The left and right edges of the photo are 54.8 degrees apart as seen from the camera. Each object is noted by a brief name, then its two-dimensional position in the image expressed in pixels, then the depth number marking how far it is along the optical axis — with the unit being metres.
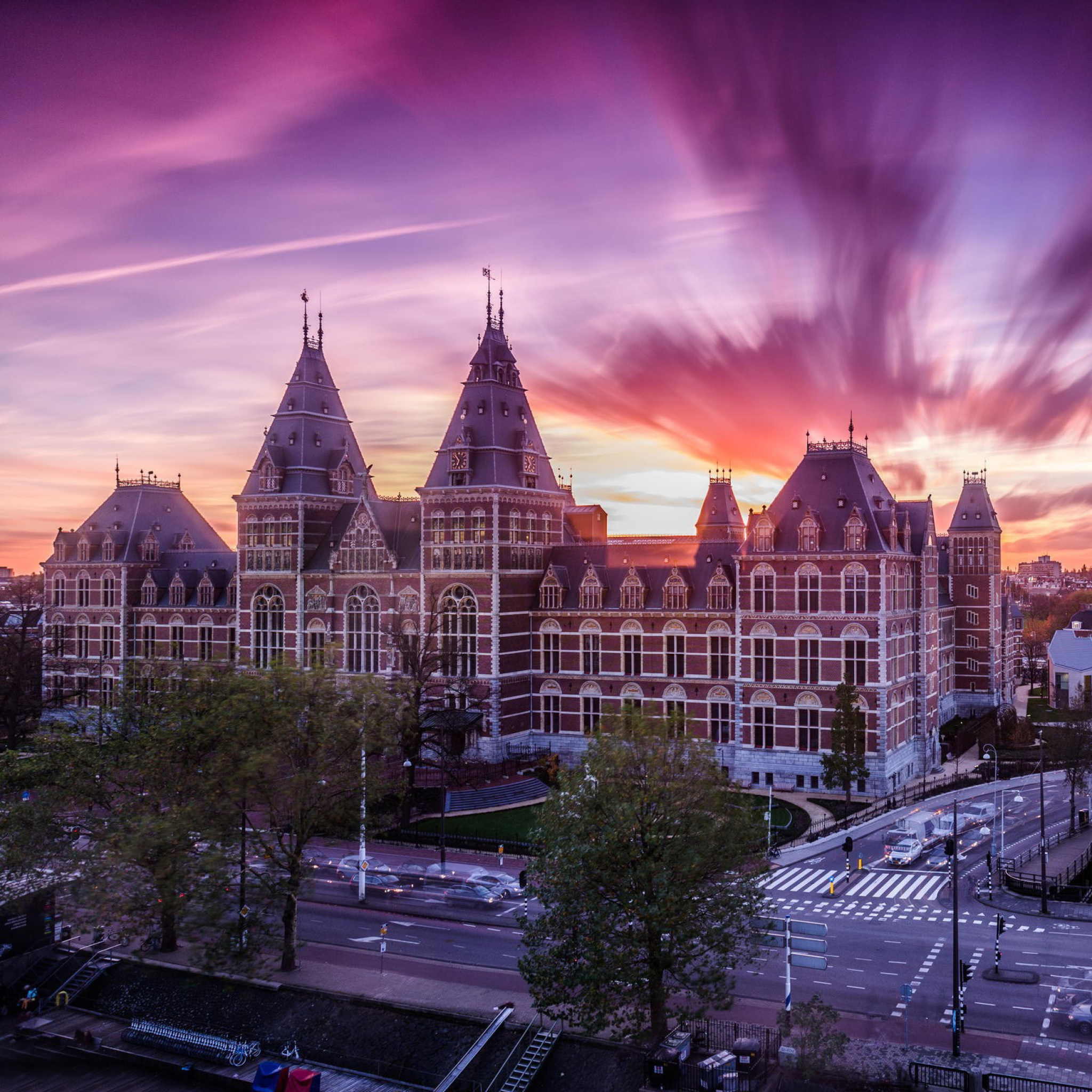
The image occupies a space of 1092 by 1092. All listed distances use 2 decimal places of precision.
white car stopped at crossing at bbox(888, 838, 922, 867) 56.69
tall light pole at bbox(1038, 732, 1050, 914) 47.75
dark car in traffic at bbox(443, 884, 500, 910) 50.31
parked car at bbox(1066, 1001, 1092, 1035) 34.47
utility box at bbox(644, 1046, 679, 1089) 32.06
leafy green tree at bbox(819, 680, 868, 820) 65.88
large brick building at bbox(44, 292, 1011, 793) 73.31
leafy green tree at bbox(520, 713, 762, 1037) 32.59
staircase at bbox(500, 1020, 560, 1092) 33.59
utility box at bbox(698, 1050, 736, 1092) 31.39
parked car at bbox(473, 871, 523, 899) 51.31
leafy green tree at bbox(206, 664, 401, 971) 40.50
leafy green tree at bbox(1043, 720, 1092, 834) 71.94
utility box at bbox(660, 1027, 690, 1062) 32.91
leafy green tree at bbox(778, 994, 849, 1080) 30.66
